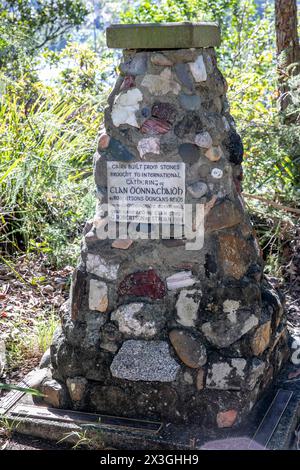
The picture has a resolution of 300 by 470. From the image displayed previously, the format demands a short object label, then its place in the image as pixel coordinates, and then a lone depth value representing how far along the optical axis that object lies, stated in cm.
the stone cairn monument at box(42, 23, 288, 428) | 353
